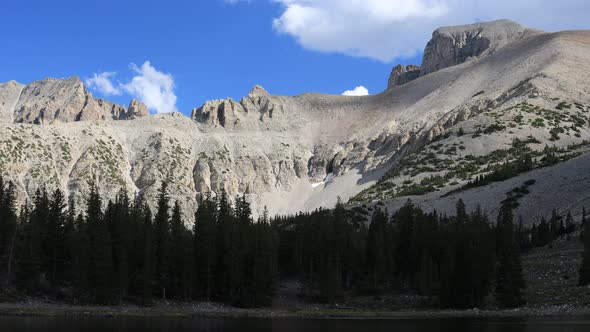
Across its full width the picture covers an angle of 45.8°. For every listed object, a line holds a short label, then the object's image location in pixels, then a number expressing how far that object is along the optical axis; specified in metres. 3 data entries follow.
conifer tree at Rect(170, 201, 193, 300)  80.00
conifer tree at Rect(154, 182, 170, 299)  79.38
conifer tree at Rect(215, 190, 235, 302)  82.38
